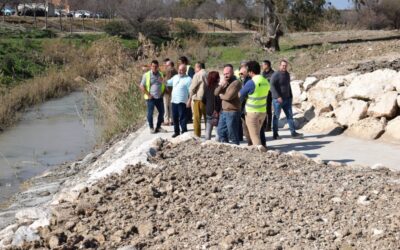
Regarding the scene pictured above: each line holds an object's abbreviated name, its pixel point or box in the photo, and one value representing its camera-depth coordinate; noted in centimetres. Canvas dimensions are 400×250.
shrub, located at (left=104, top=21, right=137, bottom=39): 5597
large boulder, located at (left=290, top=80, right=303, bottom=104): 1769
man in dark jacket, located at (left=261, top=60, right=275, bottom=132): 1429
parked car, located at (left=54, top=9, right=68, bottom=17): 7425
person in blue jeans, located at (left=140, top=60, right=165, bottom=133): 1474
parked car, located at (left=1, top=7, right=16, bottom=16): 6786
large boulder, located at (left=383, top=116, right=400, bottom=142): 1337
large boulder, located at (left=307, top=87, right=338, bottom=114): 1588
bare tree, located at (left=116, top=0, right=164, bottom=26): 5947
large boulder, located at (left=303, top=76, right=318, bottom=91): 1786
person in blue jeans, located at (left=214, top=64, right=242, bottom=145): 1194
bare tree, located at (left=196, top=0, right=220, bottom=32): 7631
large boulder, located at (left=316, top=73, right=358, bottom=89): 1683
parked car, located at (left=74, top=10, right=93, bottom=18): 7444
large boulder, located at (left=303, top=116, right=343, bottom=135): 1459
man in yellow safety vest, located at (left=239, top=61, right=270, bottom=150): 1150
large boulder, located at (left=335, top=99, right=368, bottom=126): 1445
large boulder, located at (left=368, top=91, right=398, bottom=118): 1395
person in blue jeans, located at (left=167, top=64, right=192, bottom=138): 1394
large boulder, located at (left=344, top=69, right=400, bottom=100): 1505
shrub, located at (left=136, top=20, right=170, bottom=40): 5566
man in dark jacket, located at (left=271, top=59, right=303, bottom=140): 1392
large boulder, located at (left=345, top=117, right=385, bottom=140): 1372
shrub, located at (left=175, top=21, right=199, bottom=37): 5722
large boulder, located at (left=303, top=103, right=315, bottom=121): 1602
